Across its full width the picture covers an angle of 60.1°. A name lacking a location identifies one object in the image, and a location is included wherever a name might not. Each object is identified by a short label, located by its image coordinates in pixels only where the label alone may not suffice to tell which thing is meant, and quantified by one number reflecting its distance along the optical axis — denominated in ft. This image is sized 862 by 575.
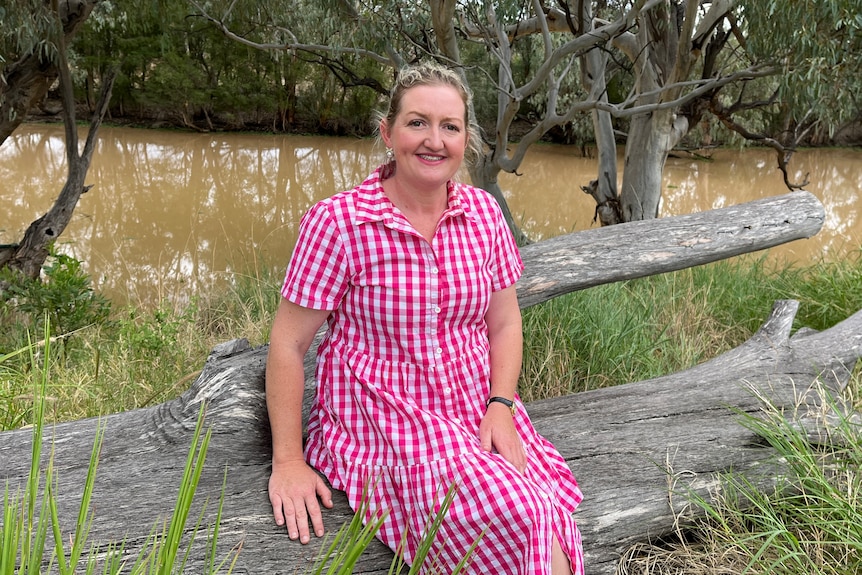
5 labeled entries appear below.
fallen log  5.07
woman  5.02
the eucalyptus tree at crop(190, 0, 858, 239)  14.33
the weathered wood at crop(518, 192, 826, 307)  7.85
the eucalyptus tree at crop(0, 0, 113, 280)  15.11
